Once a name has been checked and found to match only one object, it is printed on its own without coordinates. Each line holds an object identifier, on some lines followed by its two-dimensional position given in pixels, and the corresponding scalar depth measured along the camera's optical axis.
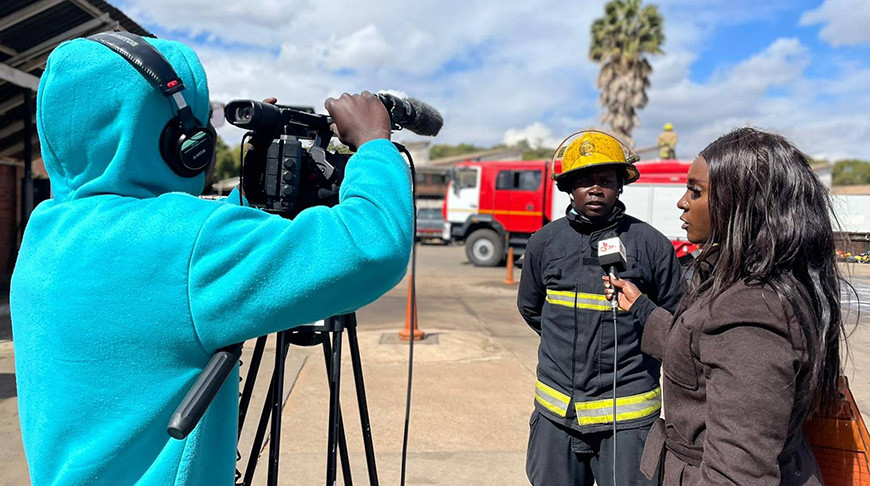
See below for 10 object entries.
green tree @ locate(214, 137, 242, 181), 40.31
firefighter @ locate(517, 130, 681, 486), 2.40
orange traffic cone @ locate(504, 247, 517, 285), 12.45
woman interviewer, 1.36
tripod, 1.83
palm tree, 25.08
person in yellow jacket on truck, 16.80
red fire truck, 15.77
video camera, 1.41
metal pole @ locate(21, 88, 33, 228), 8.08
